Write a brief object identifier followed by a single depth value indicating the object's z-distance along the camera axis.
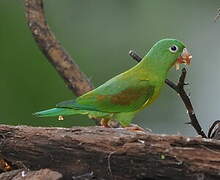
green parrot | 4.70
